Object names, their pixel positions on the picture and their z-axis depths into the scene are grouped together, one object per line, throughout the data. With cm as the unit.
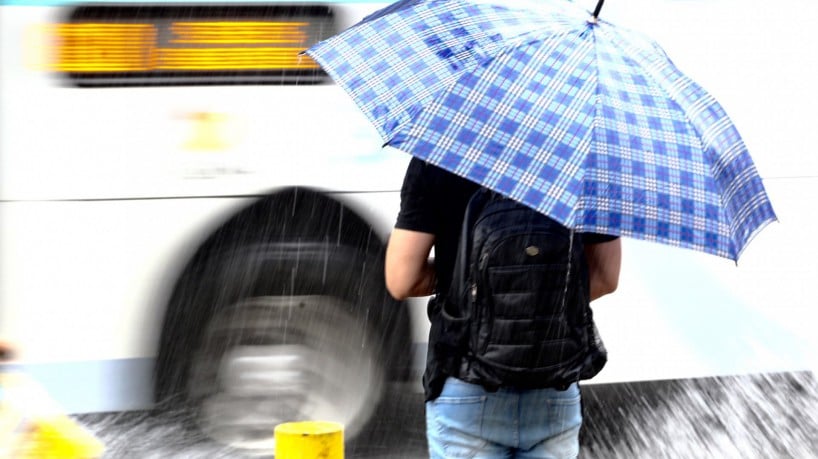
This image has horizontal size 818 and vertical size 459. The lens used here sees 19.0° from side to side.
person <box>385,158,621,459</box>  519
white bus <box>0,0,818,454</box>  928
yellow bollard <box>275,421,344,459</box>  736
